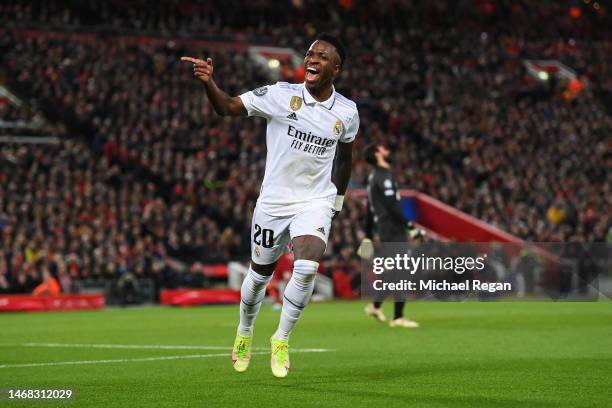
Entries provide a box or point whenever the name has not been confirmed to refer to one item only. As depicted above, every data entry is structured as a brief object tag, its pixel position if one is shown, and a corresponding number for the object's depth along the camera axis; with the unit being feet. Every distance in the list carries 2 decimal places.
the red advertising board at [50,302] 86.33
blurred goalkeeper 55.31
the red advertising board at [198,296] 94.89
